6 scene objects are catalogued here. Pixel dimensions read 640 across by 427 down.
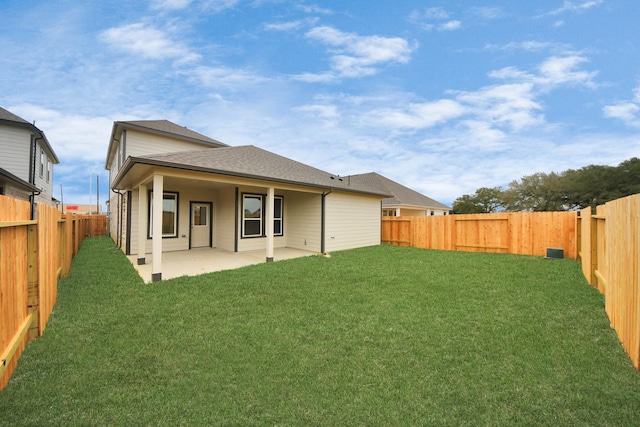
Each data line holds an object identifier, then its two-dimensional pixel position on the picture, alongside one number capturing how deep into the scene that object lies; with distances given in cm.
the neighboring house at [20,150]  1316
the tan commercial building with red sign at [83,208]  6238
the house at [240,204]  1017
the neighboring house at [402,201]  2366
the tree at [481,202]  3888
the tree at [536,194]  3231
